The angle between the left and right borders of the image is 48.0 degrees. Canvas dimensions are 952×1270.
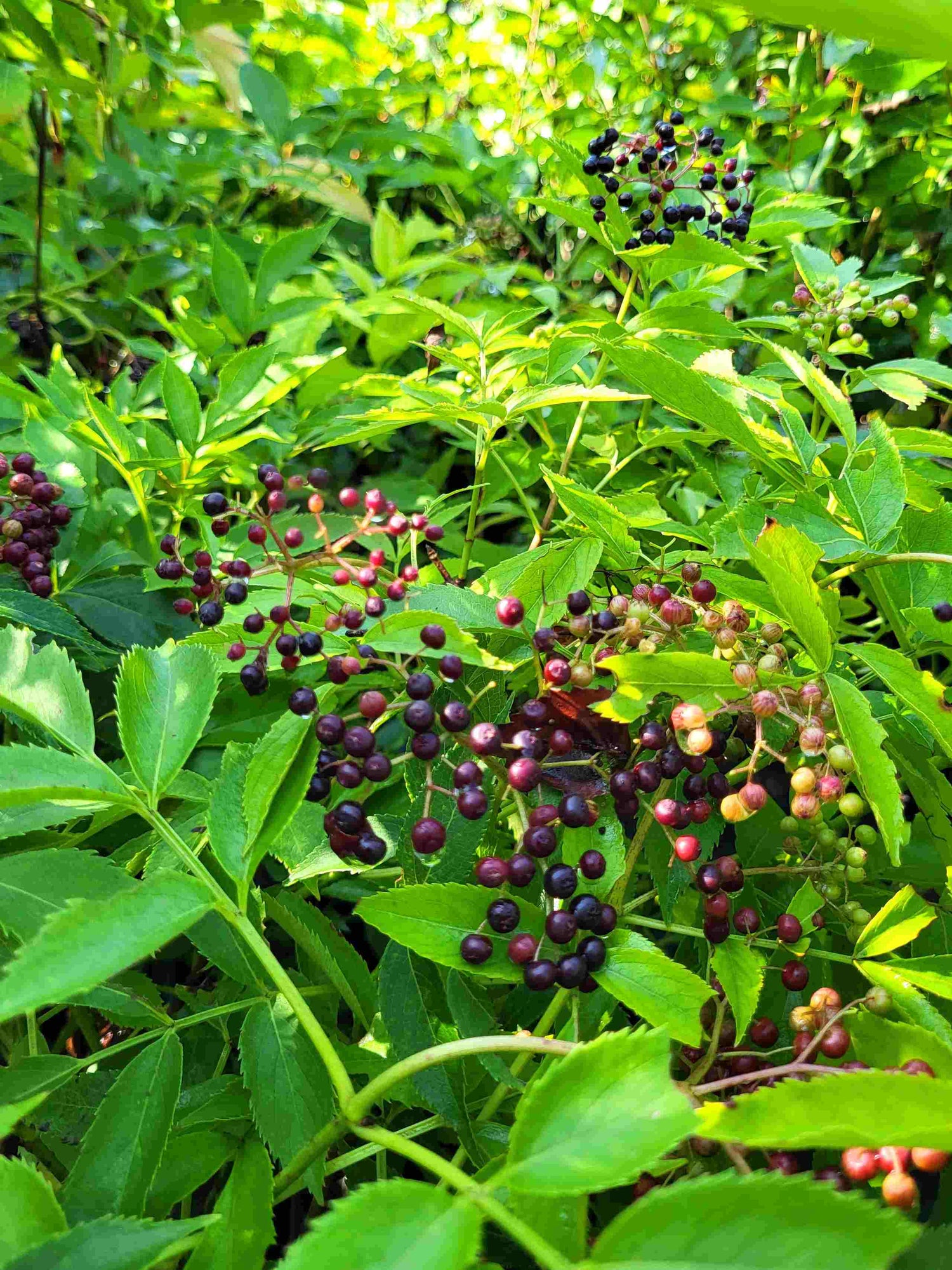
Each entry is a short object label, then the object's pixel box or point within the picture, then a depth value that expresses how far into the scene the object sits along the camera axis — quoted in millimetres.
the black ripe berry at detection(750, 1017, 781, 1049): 187
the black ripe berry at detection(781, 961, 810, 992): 193
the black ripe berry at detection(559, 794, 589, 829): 176
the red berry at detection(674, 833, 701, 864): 176
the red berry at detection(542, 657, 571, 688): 180
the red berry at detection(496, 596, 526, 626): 182
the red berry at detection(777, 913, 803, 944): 185
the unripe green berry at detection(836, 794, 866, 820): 185
